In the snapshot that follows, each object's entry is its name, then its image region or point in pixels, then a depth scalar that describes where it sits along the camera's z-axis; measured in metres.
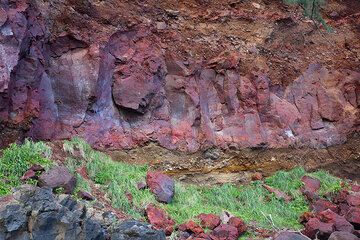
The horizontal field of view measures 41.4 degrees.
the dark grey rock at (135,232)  5.59
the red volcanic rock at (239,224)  7.43
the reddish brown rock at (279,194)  9.61
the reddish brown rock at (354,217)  8.04
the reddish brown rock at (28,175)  6.97
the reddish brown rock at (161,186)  8.19
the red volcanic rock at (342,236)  7.04
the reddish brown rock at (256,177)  10.77
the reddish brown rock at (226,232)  7.05
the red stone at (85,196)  7.06
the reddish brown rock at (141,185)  8.23
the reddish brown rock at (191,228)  7.00
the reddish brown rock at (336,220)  7.63
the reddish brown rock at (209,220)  7.30
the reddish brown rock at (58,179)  6.89
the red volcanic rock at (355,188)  10.10
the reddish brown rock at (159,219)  6.99
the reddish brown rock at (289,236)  7.19
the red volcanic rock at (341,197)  9.18
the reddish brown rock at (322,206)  8.93
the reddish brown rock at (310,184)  10.09
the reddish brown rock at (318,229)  7.49
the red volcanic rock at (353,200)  8.85
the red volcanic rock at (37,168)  7.17
